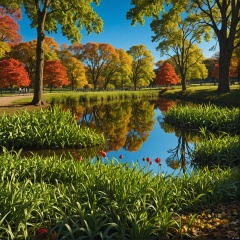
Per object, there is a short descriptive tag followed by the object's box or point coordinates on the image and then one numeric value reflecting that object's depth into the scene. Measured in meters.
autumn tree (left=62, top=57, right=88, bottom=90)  63.03
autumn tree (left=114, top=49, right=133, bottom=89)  65.50
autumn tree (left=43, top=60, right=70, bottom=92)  49.12
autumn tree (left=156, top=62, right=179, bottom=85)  65.00
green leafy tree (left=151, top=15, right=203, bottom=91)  42.91
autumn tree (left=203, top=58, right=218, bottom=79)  100.10
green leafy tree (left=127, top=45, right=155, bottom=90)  70.75
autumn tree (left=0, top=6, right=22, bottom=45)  29.12
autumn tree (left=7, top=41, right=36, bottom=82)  55.58
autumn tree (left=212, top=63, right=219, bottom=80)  73.01
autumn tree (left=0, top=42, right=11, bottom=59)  26.64
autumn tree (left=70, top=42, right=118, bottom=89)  65.43
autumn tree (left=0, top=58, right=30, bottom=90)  43.94
